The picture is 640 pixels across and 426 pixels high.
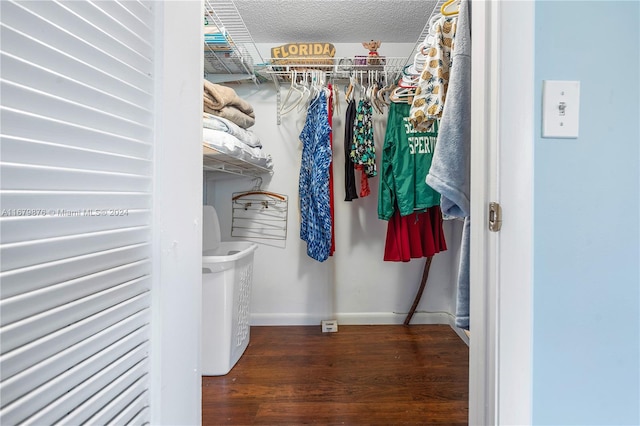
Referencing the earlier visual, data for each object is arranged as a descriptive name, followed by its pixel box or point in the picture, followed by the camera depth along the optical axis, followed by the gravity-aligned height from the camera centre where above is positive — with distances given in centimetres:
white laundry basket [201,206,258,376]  140 -54
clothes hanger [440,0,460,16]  85 +61
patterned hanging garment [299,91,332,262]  171 +14
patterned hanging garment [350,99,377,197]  176 +39
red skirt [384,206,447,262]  177 -20
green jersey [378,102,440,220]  165 +22
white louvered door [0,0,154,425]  33 -1
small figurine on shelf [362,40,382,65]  173 +96
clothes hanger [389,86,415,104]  164 +64
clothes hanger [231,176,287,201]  204 +8
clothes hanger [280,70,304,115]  182 +74
